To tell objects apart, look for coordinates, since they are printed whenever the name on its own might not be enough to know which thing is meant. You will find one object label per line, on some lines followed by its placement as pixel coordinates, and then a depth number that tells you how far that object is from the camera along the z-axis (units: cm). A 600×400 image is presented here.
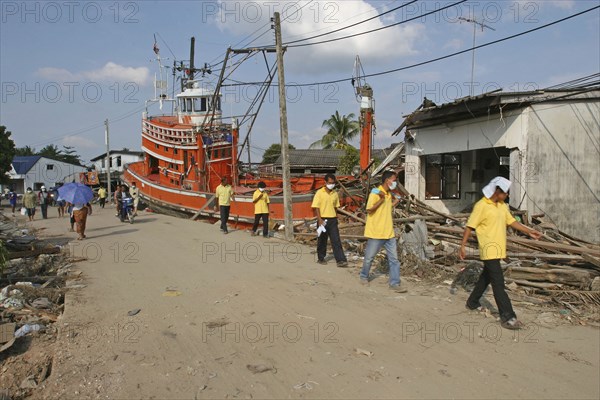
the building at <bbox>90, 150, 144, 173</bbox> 5862
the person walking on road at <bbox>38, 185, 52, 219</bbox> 2173
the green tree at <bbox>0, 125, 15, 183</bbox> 3969
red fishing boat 1803
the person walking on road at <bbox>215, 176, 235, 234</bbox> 1352
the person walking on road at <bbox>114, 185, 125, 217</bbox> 1701
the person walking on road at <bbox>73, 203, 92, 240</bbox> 1245
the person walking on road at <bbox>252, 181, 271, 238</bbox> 1259
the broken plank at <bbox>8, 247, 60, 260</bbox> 875
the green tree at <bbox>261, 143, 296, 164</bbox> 5048
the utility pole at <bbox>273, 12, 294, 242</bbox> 1240
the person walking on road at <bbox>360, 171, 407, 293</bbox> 692
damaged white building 1141
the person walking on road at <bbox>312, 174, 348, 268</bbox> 870
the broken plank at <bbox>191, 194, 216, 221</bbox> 1740
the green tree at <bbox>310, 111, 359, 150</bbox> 4562
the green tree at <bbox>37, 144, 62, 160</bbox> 7762
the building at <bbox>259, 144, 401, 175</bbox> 3834
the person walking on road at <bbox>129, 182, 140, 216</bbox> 1928
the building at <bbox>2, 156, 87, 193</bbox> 5666
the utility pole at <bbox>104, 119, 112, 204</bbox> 3473
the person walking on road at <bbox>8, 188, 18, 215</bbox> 2774
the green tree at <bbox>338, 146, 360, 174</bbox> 3469
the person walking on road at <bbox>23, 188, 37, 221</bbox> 2070
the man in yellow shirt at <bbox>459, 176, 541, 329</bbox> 535
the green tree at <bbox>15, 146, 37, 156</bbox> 7981
